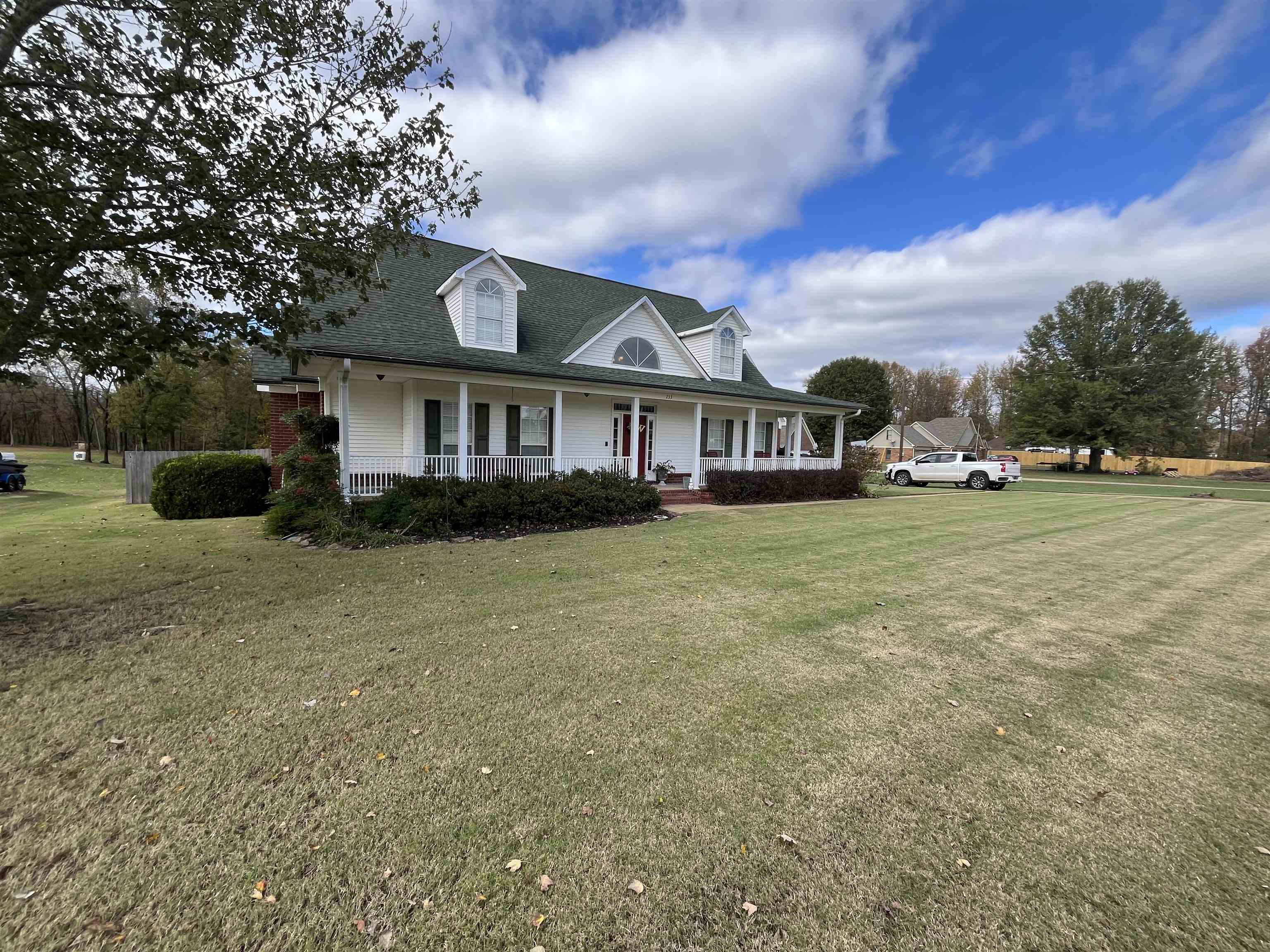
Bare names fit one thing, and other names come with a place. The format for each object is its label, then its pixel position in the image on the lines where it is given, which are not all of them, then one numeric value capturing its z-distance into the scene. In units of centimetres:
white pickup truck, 2466
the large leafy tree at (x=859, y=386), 4512
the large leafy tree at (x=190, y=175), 486
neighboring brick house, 5869
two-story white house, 1191
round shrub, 1206
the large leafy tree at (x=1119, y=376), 3672
